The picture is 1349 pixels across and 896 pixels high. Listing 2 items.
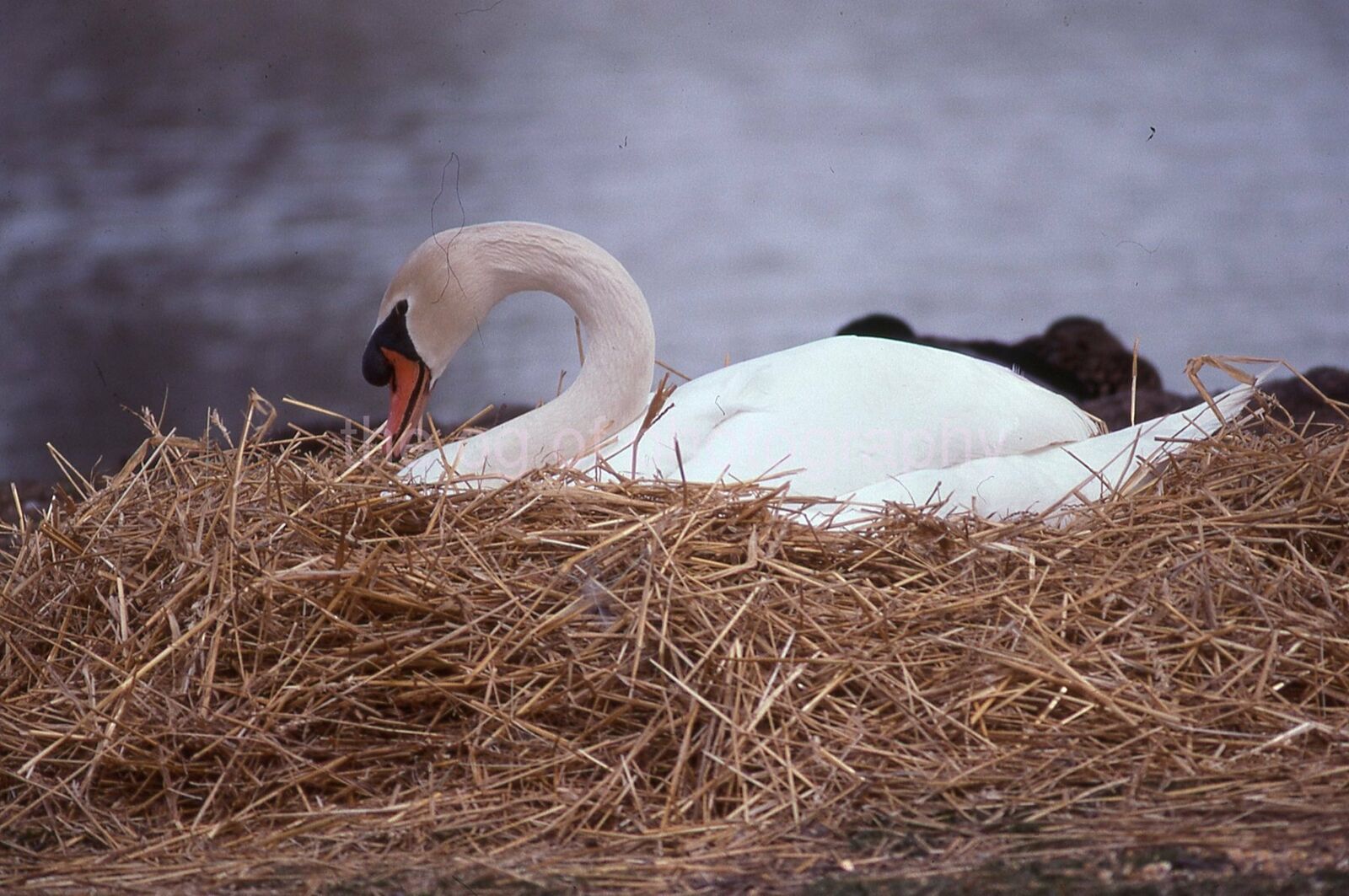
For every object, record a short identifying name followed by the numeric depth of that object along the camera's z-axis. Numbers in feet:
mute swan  48.68
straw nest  47.80
